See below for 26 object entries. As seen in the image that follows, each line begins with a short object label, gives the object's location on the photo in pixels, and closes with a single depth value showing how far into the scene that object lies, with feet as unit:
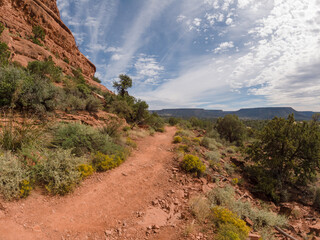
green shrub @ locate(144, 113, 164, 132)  52.49
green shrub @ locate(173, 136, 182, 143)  33.80
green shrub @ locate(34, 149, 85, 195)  11.37
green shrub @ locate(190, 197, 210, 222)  11.06
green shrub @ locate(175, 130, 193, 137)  44.30
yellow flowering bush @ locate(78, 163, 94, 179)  13.88
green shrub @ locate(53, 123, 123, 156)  16.82
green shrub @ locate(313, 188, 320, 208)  19.98
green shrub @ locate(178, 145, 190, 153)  26.71
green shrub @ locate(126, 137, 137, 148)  26.72
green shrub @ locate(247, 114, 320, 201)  22.77
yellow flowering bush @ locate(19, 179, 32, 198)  9.62
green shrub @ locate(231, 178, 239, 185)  20.02
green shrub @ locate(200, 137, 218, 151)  33.57
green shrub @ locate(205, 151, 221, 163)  25.24
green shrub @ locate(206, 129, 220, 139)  55.42
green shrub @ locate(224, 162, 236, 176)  23.12
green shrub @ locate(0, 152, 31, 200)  9.06
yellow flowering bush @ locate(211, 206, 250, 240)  9.55
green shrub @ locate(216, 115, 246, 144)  67.91
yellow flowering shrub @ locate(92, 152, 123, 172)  16.37
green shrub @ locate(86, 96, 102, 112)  37.09
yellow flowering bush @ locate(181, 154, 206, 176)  18.79
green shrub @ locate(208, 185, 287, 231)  13.12
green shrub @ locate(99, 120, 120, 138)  25.45
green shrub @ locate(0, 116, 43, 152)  12.37
